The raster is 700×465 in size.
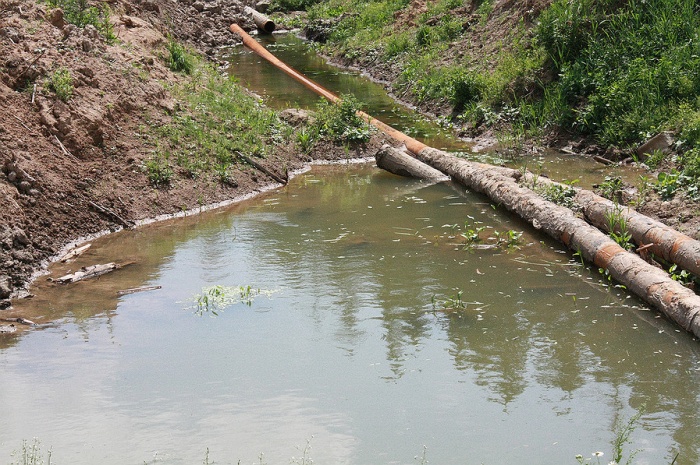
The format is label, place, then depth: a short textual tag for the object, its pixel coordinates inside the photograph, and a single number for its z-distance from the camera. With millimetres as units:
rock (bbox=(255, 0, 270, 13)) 31891
